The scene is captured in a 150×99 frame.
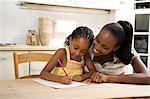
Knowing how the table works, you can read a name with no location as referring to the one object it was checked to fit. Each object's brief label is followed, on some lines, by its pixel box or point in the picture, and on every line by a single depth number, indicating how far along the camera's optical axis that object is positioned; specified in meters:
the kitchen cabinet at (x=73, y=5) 2.78
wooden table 0.88
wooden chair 1.47
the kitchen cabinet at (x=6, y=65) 2.34
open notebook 1.04
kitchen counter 2.31
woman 1.20
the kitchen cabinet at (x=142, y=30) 3.09
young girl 1.30
